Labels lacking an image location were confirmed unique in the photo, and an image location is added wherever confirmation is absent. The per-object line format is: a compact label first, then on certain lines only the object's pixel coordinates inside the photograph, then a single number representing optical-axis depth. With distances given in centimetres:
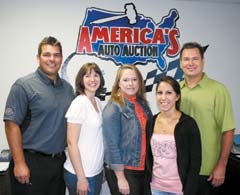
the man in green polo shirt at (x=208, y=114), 219
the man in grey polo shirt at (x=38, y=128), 214
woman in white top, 205
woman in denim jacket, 207
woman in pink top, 195
